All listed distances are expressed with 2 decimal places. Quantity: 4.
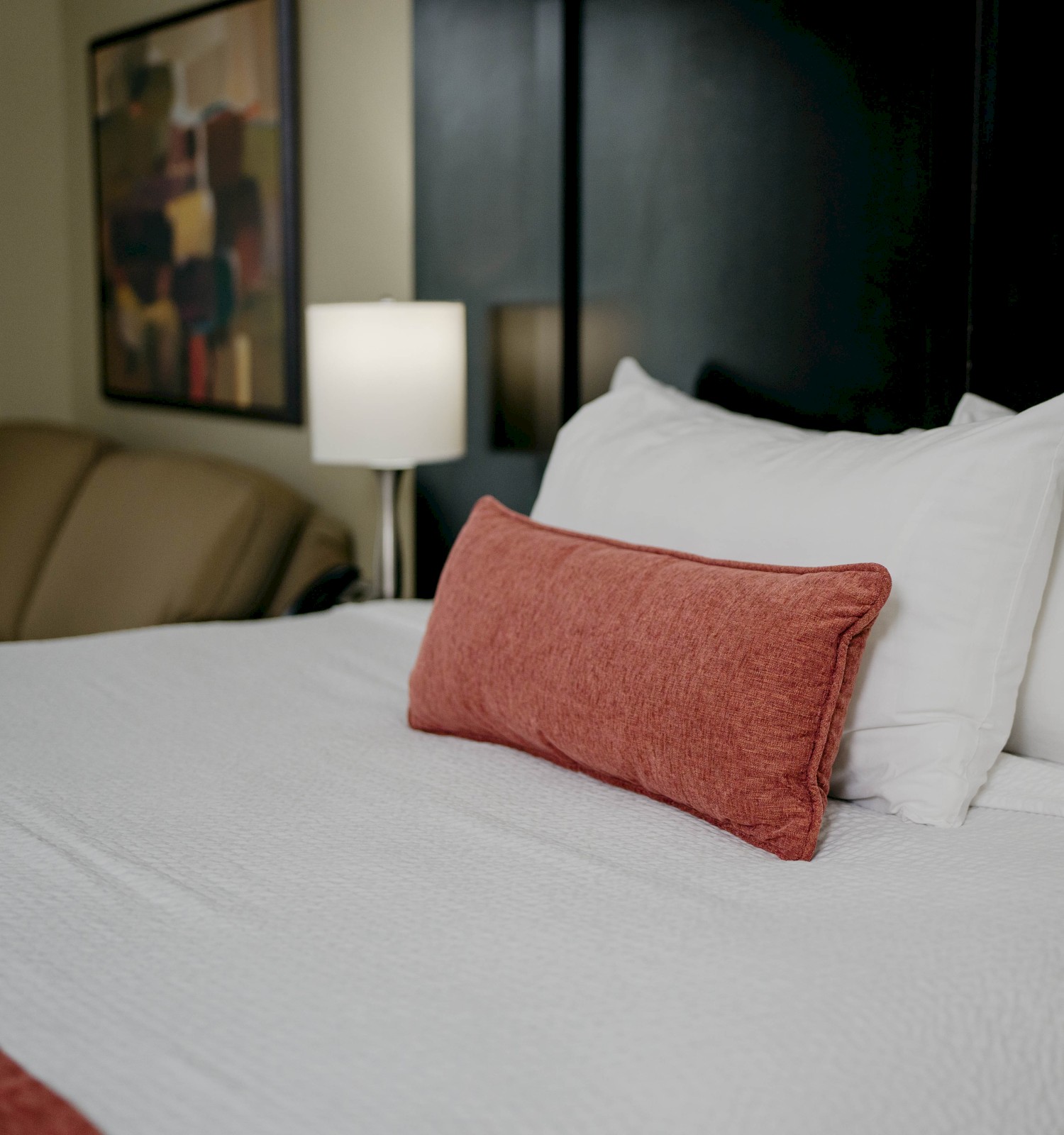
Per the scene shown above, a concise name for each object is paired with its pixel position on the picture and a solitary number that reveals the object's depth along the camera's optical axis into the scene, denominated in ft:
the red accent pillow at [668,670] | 3.59
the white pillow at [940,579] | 3.92
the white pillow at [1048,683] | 4.08
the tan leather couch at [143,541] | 8.93
